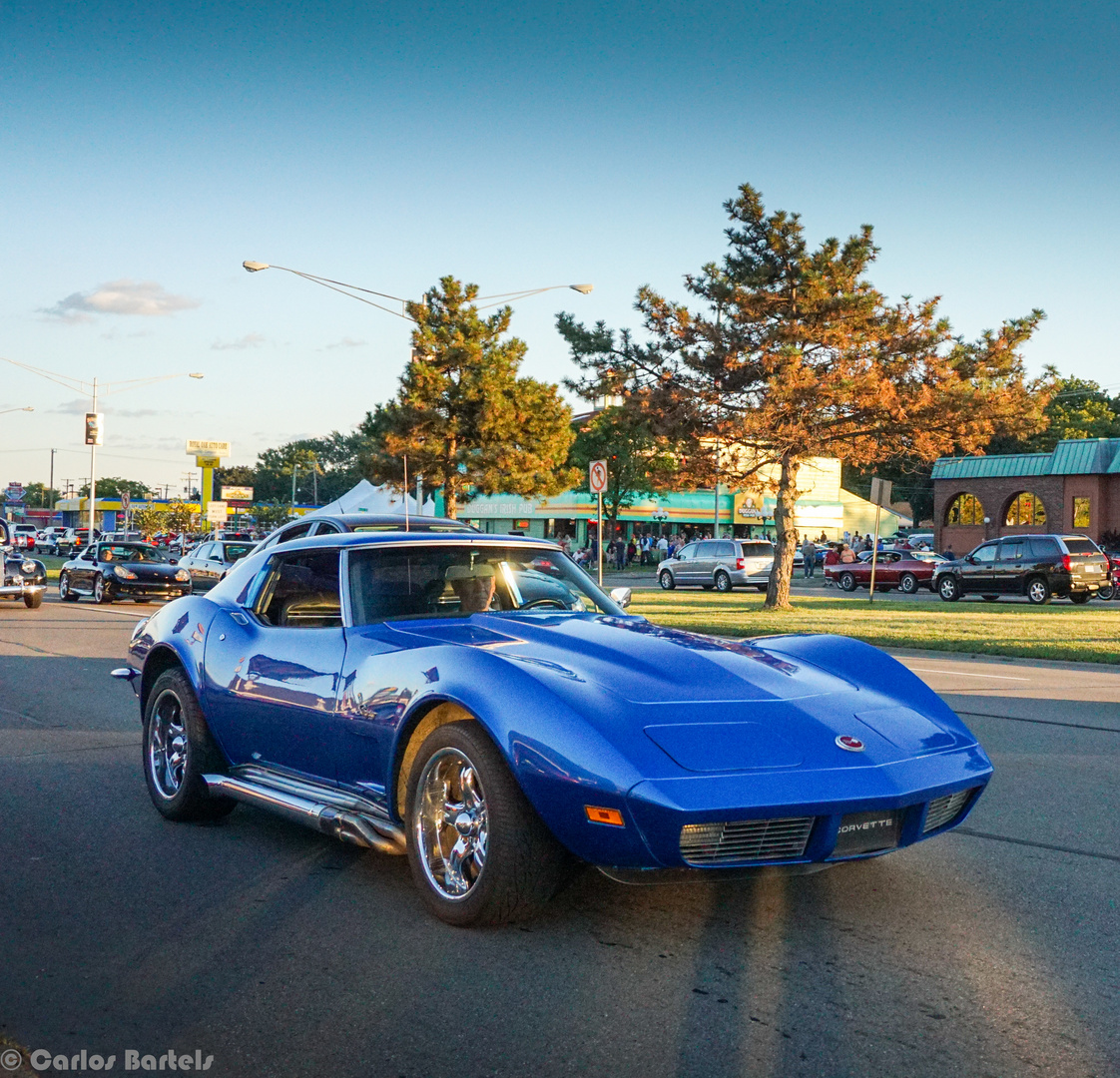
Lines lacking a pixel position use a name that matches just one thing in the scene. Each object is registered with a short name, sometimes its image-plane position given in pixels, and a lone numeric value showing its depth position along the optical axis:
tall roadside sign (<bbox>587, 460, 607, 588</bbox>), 18.92
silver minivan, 37.03
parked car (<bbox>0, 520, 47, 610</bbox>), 23.19
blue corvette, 3.78
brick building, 50.78
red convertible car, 37.25
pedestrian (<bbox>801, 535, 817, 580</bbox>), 47.84
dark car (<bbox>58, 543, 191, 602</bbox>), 25.80
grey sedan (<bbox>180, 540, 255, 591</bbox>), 24.06
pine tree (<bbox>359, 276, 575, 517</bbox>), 35.75
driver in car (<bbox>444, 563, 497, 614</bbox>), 5.36
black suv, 30.03
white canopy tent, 56.03
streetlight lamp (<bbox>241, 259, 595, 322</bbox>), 24.30
